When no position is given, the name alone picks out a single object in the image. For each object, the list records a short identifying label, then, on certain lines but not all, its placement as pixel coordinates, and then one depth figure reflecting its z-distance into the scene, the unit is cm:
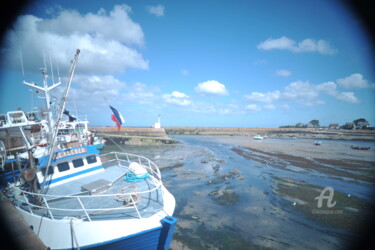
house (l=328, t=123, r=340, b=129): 11766
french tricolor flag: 1046
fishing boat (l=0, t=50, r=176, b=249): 596
